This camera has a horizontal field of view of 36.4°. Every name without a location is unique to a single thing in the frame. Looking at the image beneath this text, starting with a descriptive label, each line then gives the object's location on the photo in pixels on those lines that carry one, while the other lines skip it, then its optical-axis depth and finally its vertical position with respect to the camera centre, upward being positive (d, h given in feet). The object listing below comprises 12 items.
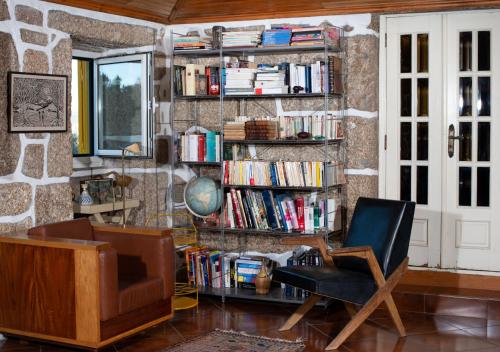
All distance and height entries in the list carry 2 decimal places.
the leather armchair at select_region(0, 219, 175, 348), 15.43 -2.95
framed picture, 17.04 +0.98
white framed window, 22.08 +1.23
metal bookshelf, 19.89 +0.05
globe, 20.56 -1.43
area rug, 16.17 -4.35
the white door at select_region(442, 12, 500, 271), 19.74 -0.02
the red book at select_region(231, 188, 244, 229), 20.70 -1.80
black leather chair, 16.39 -2.81
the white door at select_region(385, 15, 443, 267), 20.15 +0.53
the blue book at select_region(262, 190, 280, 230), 20.44 -1.81
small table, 20.33 -1.73
